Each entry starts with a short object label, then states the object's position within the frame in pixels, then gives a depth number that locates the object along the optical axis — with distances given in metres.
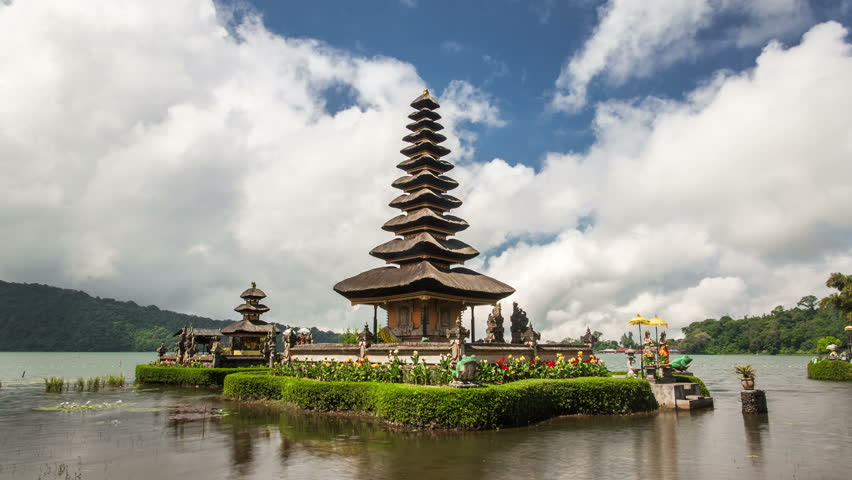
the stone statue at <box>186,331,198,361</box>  45.10
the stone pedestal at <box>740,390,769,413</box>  21.55
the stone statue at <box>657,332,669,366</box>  24.81
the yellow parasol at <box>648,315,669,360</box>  27.57
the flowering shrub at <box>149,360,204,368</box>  43.19
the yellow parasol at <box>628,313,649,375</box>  27.88
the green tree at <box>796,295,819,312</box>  138.00
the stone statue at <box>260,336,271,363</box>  42.94
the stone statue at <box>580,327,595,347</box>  28.98
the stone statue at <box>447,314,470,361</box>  19.34
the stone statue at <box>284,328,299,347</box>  29.97
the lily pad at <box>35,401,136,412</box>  24.58
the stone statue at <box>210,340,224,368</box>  40.38
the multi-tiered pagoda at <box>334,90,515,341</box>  29.88
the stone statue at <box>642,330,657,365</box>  26.23
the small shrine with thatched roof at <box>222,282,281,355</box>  48.16
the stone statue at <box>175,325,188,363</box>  45.56
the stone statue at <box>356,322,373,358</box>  24.06
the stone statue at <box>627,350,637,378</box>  26.36
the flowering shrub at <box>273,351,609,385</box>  19.62
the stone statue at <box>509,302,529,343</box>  30.89
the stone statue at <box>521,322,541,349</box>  27.66
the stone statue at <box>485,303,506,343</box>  28.23
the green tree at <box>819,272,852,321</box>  57.81
